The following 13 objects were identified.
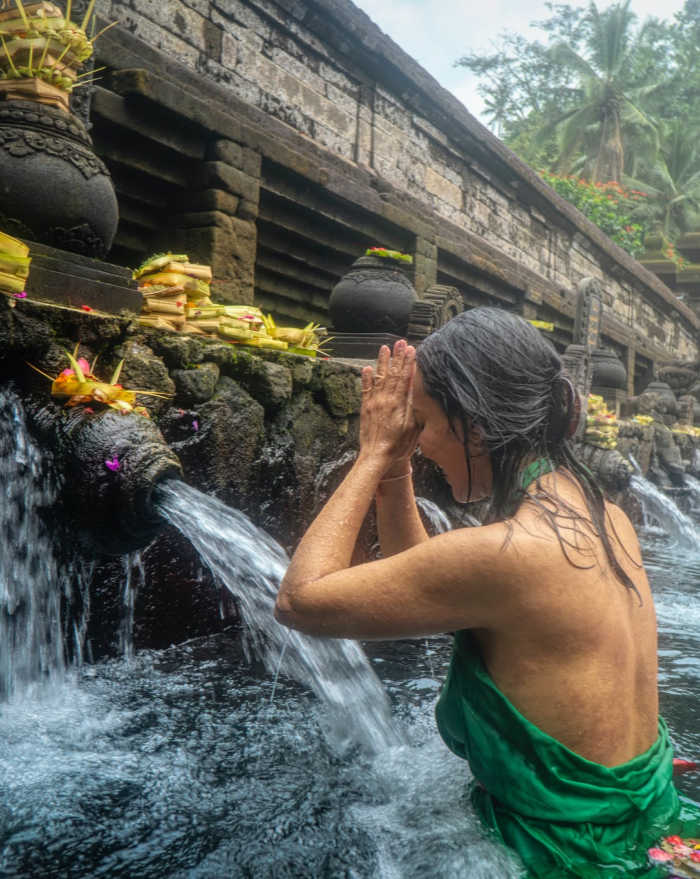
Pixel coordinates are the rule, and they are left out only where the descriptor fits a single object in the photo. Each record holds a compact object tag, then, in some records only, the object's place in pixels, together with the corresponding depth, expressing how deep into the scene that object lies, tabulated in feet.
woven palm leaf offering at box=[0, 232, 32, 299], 8.26
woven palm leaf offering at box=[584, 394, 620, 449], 25.58
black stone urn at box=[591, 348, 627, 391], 37.09
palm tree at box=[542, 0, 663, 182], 95.50
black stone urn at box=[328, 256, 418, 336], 17.94
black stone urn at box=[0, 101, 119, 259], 9.21
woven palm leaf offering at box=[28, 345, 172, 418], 8.20
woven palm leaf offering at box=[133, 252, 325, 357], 11.41
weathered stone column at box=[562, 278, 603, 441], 28.30
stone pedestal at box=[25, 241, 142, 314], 9.05
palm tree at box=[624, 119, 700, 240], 101.81
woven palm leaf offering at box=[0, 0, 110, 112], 9.82
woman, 4.83
